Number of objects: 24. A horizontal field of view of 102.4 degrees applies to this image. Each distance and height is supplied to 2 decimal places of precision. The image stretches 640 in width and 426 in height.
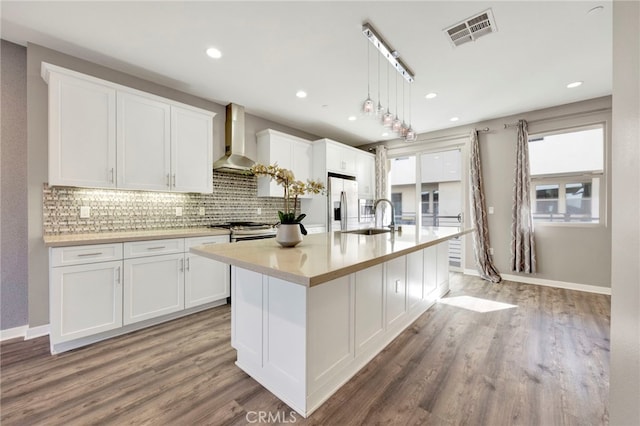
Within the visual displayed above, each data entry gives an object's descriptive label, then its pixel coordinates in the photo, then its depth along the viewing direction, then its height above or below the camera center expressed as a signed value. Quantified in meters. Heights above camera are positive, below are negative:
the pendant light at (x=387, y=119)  2.48 +0.90
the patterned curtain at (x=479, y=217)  4.27 -0.08
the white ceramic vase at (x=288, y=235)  1.67 -0.15
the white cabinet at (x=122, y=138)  2.24 +0.76
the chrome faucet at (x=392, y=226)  2.68 -0.15
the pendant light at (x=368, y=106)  2.23 +0.93
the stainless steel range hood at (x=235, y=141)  3.49 +1.00
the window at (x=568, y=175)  3.65 +0.54
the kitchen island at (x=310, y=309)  1.27 -0.62
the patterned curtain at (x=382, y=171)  5.57 +0.89
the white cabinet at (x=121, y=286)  2.06 -0.69
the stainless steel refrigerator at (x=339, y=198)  4.65 +0.26
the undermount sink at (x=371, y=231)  2.79 -0.21
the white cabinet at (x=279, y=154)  3.99 +0.94
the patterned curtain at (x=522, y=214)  3.94 -0.03
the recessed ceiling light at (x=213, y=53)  2.40 +1.52
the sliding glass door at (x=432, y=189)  4.91 +0.47
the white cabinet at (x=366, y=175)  5.34 +0.78
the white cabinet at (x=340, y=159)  4.60 +1.01
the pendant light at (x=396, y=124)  2.55 +0.88
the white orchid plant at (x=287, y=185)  1.63 +0.19
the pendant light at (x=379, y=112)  2.36 +0.94
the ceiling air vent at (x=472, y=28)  2.00 +1.51
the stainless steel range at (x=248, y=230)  3.07 -0.23
